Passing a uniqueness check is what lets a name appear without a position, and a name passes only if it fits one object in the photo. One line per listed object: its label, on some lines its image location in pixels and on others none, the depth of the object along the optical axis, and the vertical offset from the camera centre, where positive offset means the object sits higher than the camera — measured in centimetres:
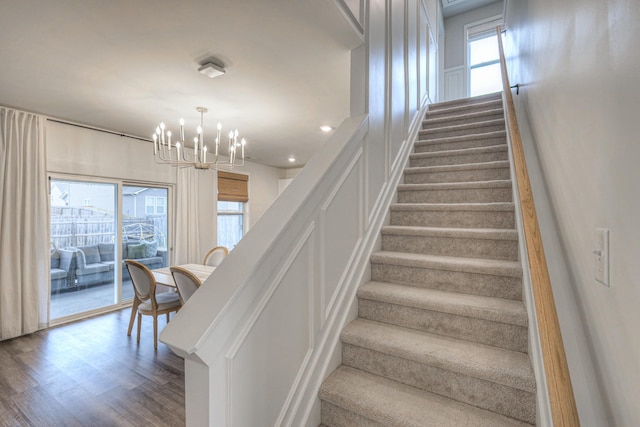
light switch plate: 69 -11
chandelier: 298 +91
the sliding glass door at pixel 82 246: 383 -46
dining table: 329 -73
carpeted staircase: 122 -56
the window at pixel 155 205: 478 +12
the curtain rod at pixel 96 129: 369 +113
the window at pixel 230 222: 617 -23
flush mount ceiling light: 237 +115
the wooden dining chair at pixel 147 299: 307 -95
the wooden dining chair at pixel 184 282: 259 -62
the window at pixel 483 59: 538 +279
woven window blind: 601 +52
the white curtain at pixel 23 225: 325 -14
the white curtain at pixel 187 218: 507 -10
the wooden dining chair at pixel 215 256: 435 -64
